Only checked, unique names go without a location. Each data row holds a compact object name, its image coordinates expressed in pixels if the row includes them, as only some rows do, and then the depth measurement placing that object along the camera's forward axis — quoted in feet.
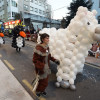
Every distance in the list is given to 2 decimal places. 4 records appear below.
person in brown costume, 7.41
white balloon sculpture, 9.22
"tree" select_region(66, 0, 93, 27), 50.80
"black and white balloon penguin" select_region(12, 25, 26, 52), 21.93
